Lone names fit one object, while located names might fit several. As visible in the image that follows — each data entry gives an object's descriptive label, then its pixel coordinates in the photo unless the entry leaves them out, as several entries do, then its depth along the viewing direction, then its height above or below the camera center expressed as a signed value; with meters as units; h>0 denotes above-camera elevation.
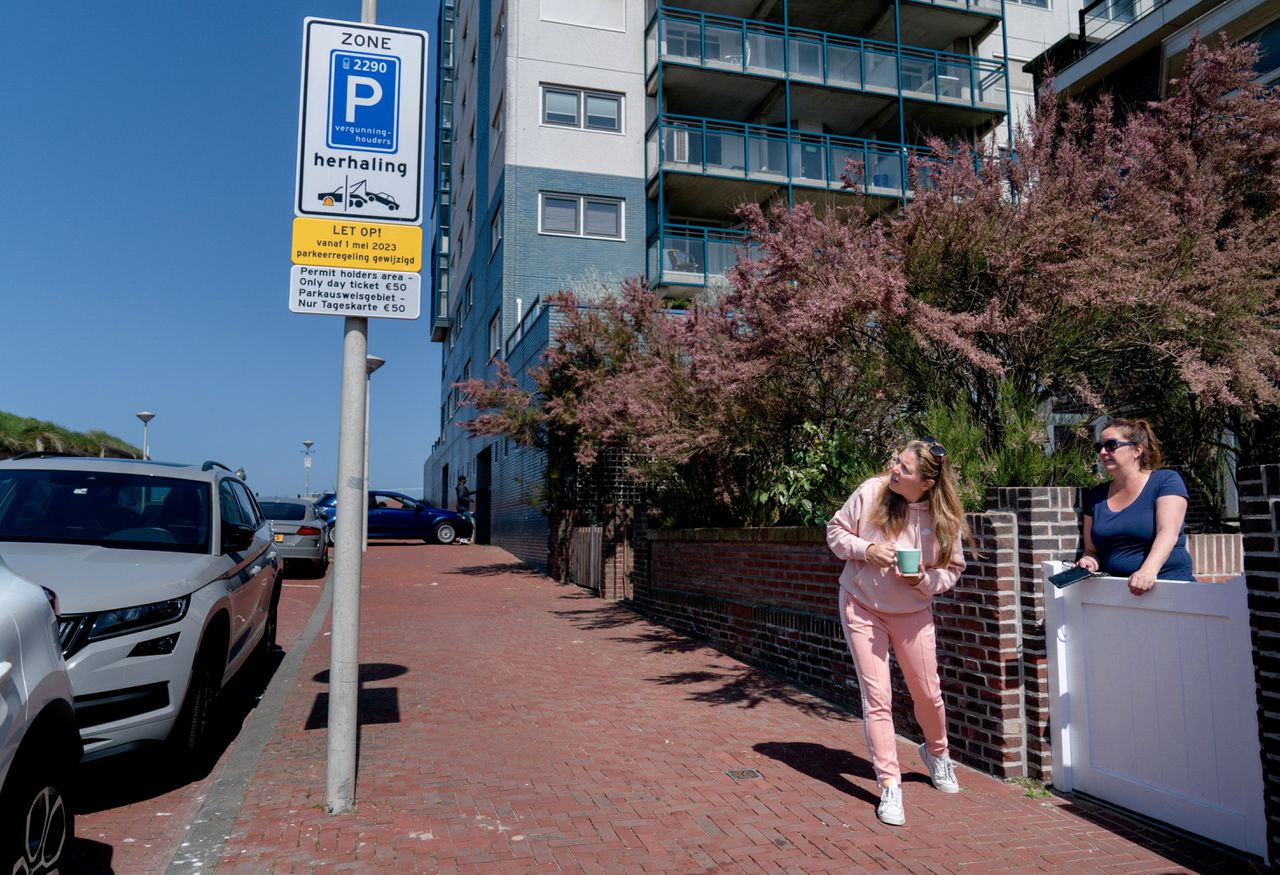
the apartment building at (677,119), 22.06 +9.71
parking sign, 4.83 +2.01
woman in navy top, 4.30 -0.07
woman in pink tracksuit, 4.45 -0.38
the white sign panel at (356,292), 4.71 +1.08
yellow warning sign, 4.75 +1.33
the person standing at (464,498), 29.00 +0.09
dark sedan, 24.41 -0.53
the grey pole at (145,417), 30.31 +2.74
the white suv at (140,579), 4.37 -0.42
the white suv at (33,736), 2.65 -0.72
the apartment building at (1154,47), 14.85 +8.51
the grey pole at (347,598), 4.45 -0.49
